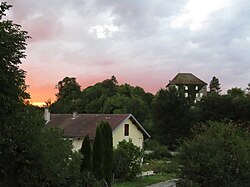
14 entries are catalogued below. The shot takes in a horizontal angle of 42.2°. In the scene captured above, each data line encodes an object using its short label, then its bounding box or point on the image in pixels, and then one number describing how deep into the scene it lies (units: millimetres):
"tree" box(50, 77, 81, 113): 64349
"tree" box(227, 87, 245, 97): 56765
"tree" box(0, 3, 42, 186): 8238
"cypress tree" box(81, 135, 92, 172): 16908
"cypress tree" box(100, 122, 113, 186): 19158
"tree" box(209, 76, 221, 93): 92864
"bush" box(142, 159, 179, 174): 28139
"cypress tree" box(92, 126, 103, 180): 18415
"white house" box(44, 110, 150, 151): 31753
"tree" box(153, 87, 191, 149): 50246
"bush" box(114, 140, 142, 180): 22495
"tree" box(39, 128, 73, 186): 10516
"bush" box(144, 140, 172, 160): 38013
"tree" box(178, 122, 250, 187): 13193
